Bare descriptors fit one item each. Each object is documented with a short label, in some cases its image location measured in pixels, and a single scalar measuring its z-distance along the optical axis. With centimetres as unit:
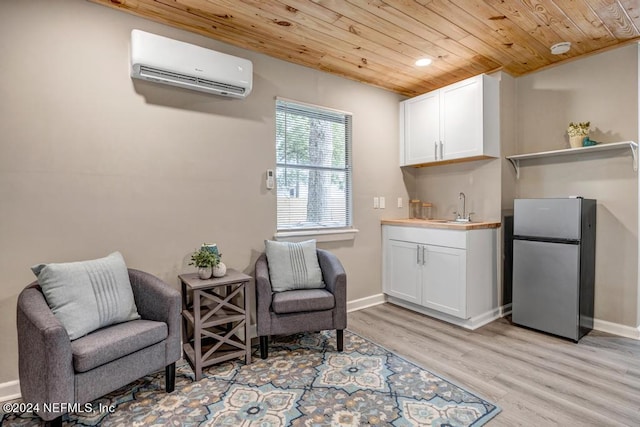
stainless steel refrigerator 278
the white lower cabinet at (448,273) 312
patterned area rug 181
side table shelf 223
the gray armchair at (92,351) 155
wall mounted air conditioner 230
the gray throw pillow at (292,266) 273
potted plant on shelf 301
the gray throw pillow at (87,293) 181
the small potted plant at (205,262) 238
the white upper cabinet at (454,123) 325
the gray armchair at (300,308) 248
